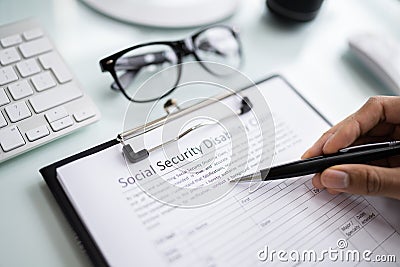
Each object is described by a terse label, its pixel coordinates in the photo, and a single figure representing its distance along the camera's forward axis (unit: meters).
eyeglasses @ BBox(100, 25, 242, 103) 0.54
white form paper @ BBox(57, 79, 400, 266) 0.40
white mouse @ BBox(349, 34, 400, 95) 0.58
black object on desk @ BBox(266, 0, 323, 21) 0.64
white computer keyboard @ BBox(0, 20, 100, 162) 0.46
